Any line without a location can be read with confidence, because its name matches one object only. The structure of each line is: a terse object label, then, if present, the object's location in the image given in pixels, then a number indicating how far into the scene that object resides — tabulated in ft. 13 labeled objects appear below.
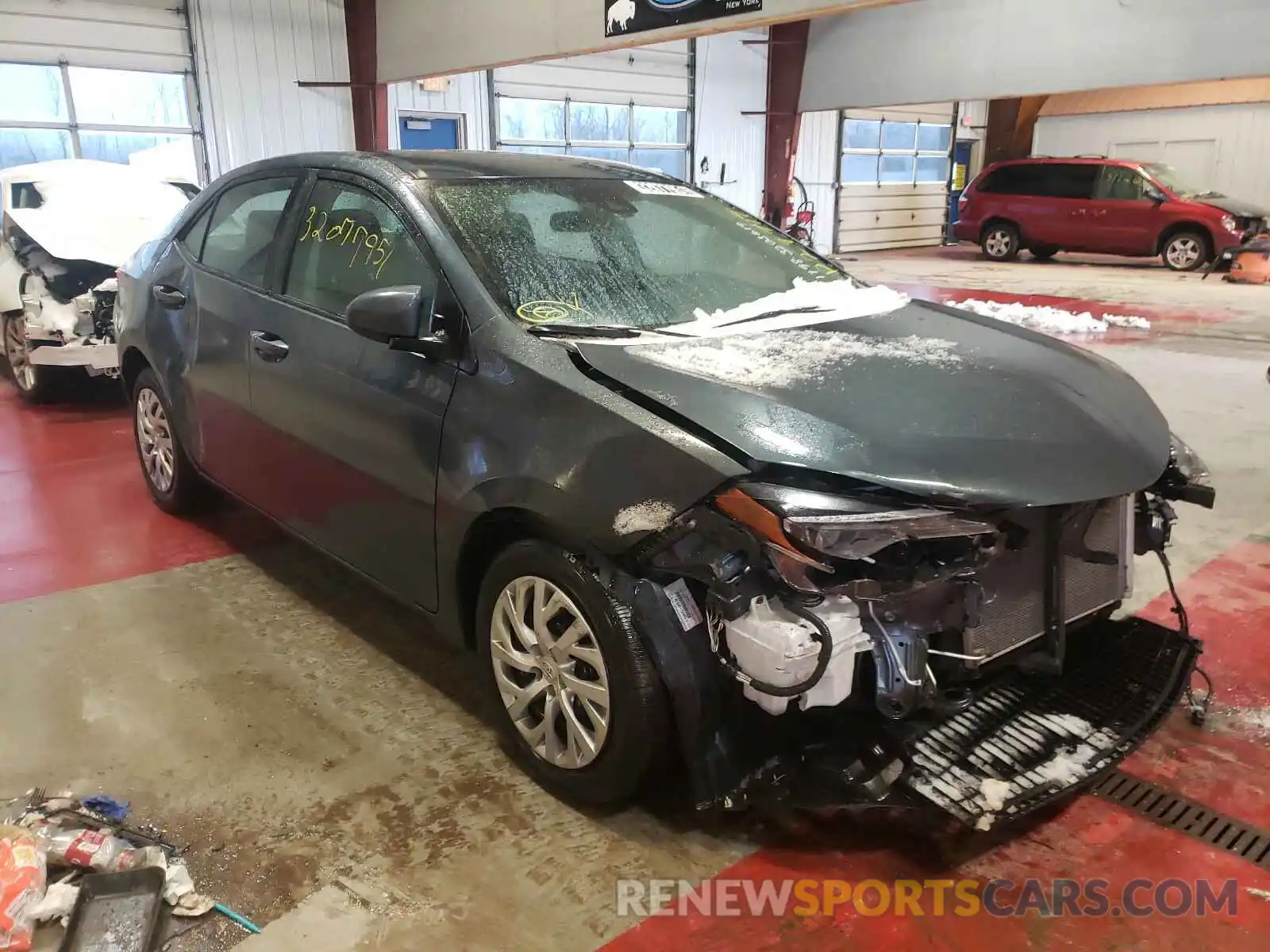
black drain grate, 7.18
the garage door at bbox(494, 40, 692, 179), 44.06
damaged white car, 19.33
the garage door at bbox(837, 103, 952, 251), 58.90
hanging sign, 24.29
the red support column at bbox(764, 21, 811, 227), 49.88
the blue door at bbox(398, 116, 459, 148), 41.47
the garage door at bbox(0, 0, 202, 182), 31.96
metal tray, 6.18
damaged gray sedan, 6.12
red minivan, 44.88
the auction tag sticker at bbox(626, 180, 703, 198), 10.05
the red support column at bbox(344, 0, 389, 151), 38.17
